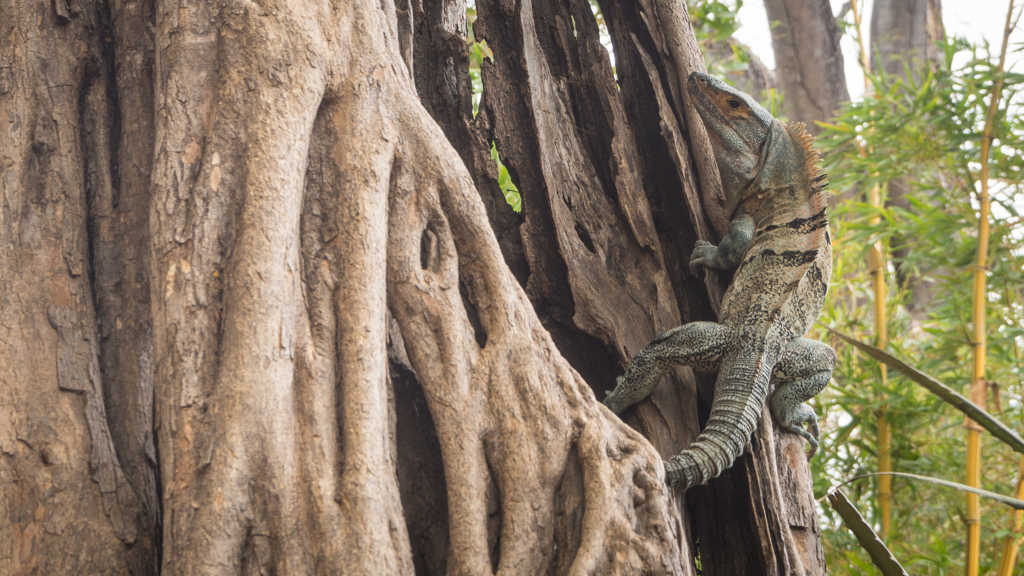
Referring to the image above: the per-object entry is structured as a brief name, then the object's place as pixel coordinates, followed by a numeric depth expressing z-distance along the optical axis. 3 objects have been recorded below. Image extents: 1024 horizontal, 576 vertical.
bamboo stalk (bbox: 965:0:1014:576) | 5.84
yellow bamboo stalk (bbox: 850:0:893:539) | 7.30
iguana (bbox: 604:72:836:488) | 4.67
